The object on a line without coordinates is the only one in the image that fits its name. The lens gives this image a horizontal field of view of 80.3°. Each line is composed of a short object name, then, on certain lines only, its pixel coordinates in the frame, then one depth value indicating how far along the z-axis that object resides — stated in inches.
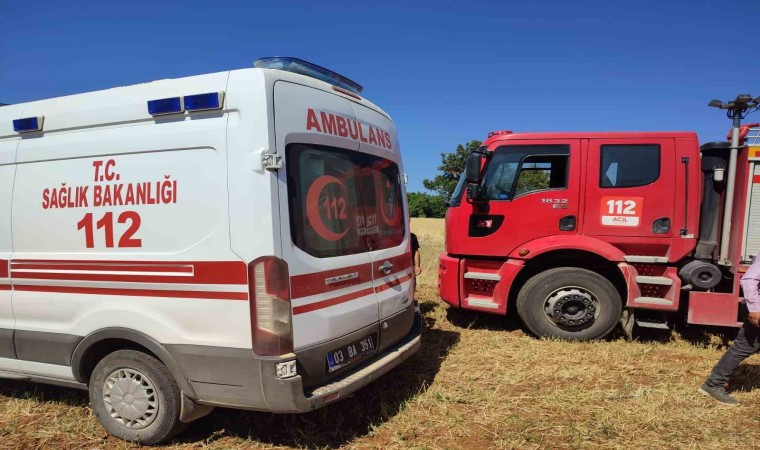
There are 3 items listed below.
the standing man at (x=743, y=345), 135.9
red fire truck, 190.1
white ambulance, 105.5
